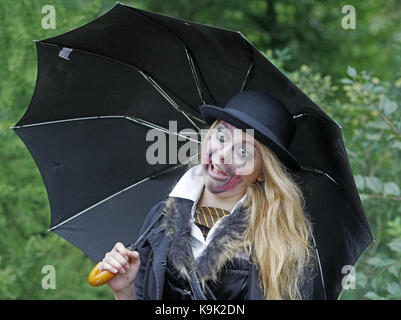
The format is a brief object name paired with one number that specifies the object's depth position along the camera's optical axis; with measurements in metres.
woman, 5.16
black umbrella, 5.17
